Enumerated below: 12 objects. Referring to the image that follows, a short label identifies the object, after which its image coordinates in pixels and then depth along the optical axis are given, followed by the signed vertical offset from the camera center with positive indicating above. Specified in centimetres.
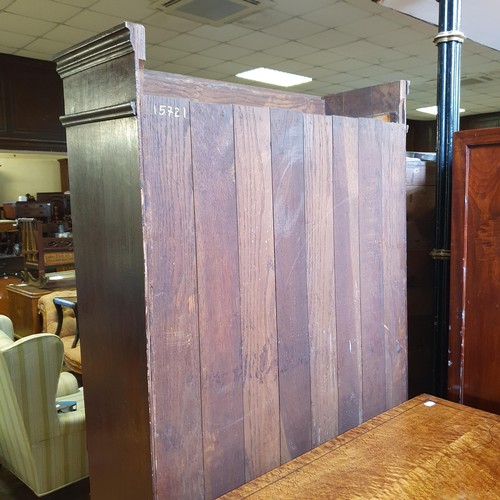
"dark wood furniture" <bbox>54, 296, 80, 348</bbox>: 372 -69
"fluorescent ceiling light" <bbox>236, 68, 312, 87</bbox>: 673 +168
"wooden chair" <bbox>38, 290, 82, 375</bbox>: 395 -84
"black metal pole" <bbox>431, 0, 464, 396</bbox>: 162 +15
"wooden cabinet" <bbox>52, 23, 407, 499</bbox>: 101 -14
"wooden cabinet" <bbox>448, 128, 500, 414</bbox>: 152 -22
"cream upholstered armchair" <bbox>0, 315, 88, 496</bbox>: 229 -99
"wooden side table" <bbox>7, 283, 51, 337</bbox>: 441 -86
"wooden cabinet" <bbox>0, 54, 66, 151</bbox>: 583 +119
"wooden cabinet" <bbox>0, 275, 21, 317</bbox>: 592 -106
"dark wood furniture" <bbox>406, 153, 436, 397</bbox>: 194 -25
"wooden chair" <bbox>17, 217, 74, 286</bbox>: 500 -40
